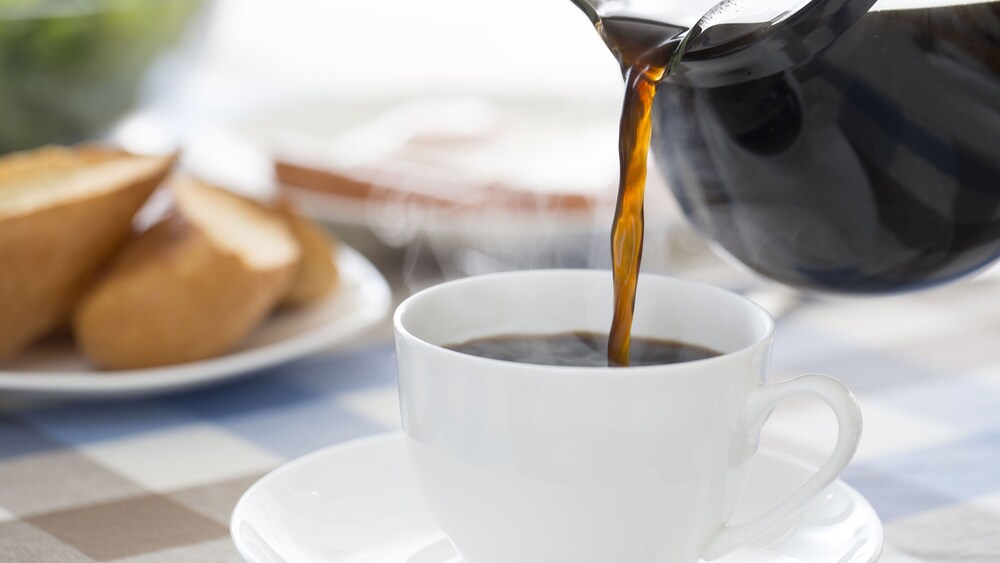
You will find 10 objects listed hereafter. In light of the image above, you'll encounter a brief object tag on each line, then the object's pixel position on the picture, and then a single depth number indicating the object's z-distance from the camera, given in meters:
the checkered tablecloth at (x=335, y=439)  0.69
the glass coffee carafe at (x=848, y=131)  0.66
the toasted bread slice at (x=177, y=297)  0.79
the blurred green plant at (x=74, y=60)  0.93
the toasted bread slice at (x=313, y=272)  0.85
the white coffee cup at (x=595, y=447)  0.63
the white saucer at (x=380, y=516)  0.65
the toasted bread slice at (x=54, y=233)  0.79
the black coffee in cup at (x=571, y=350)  0.66
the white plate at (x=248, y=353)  0.76
